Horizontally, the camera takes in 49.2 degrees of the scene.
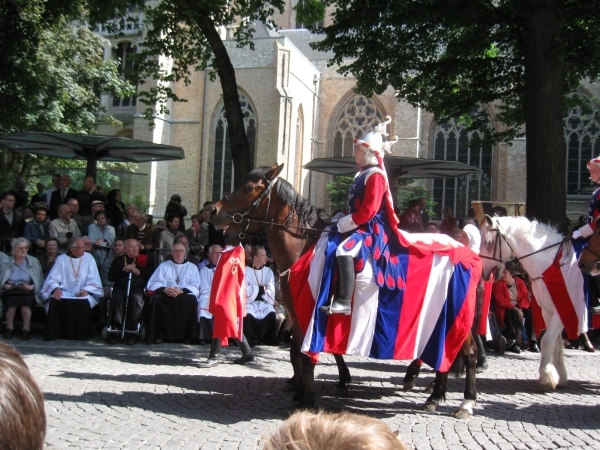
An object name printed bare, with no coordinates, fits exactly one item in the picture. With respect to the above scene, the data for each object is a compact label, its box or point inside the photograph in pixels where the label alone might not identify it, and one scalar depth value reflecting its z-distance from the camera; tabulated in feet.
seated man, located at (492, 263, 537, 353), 38.31
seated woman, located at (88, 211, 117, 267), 41.06
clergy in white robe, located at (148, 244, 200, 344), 36.52
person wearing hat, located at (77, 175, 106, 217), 47.03
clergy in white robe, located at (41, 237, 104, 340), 36.42
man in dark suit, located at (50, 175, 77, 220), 46.54
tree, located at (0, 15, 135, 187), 64.18
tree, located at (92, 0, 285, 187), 43.29
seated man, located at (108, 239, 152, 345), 36.40
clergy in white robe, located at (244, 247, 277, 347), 37.24
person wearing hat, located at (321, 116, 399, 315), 20.06
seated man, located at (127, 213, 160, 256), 41.94
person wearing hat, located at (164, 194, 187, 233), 46.26
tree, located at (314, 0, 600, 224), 38.93
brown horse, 22.43
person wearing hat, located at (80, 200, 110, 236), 43.27
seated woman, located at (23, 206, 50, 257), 40.93
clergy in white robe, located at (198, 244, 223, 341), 36.78
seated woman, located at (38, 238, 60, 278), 38.91
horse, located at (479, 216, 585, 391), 25.34
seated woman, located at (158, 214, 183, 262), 42.01
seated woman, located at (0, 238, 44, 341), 35.96
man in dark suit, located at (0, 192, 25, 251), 40.32
